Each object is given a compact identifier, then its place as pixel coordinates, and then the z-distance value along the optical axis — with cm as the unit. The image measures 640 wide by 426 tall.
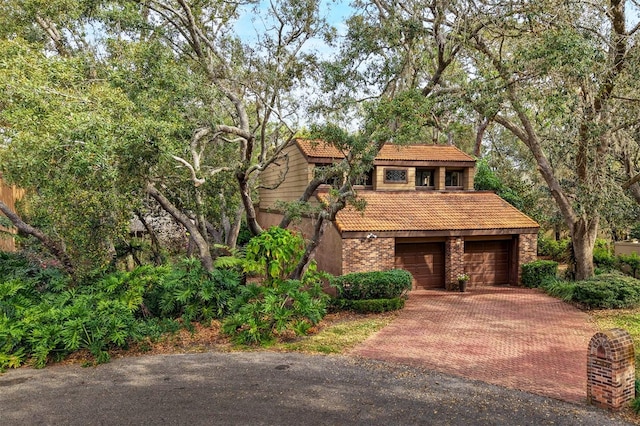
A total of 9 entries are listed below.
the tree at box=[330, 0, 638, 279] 1132
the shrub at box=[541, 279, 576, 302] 1557
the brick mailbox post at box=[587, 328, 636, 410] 715
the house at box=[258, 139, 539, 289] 1697
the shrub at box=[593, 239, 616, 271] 2119
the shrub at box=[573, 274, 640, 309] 1433
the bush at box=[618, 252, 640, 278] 2064
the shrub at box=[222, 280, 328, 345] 1118
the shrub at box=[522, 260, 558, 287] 1830
